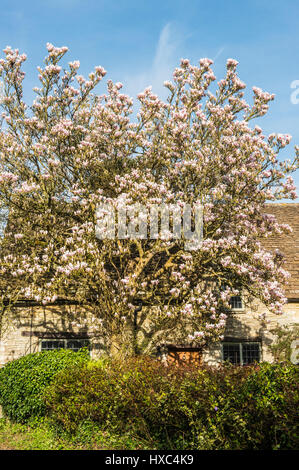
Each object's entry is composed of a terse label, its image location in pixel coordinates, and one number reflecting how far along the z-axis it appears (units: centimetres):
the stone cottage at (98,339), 1848
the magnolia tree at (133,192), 1472
